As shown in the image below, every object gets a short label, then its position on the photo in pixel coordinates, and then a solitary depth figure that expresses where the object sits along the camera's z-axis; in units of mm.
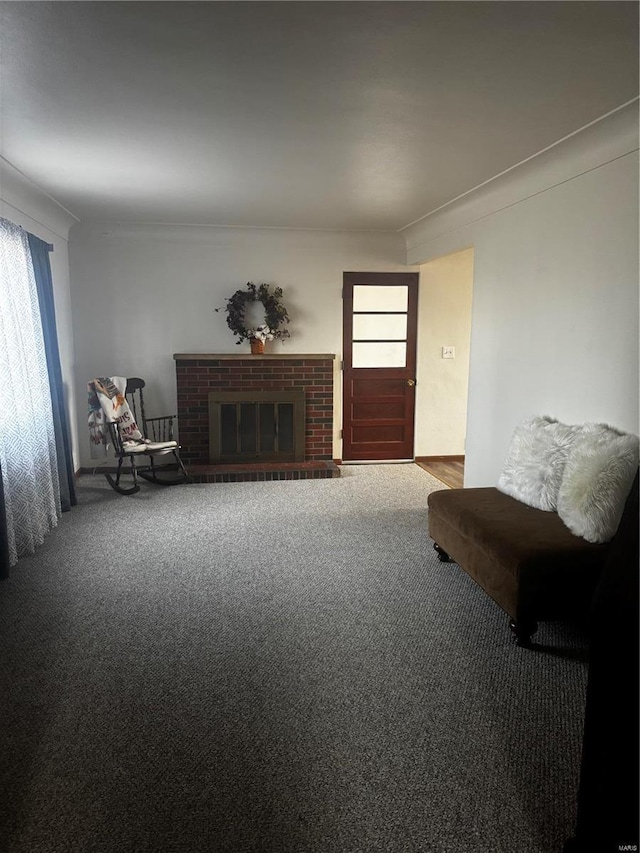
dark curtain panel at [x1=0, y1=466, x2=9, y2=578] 3361
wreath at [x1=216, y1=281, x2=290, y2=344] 5836
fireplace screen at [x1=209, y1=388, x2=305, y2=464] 5918
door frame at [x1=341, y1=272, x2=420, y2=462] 6090
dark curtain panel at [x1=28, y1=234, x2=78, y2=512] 4297
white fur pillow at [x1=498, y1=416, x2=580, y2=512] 3154
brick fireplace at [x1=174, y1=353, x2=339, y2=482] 5840
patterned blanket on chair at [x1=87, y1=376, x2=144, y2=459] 5184
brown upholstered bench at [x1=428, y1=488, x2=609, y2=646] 2578
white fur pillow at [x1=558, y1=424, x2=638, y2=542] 2639
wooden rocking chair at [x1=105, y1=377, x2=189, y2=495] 5215
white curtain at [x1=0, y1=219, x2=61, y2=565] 3598
